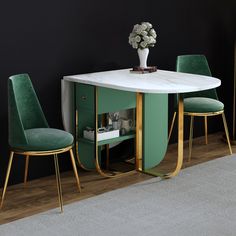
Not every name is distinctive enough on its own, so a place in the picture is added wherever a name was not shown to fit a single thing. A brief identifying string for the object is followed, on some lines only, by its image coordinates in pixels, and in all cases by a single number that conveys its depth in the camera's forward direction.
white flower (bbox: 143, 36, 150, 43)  4.52
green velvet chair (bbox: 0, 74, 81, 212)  3.70
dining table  4.19
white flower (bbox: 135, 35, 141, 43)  4.52
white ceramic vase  4.57
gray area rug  3.46
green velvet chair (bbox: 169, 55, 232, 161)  4.72
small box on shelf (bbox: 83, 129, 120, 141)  4.40
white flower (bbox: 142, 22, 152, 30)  4.54
